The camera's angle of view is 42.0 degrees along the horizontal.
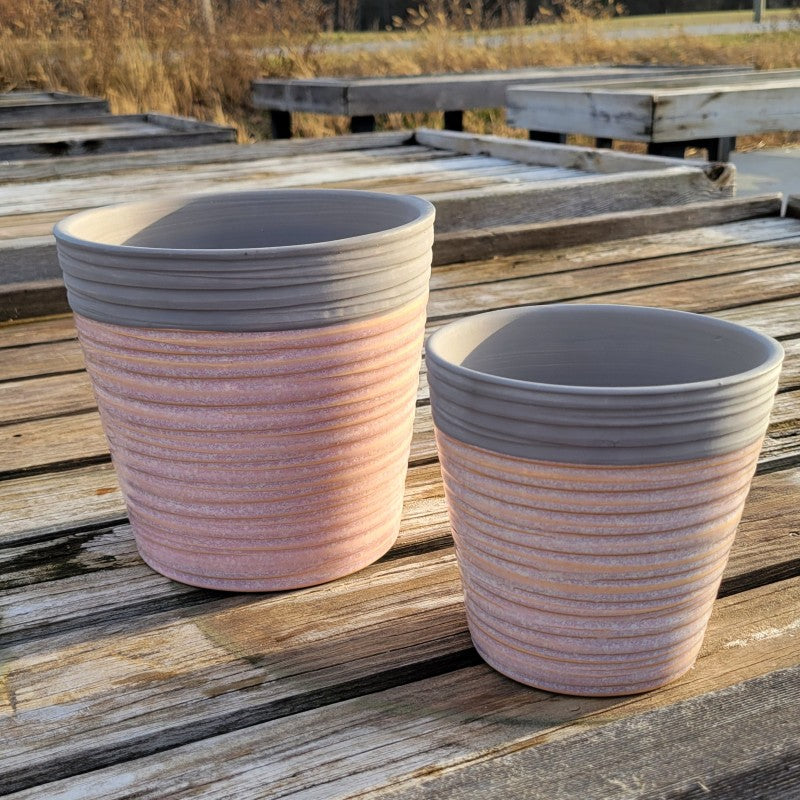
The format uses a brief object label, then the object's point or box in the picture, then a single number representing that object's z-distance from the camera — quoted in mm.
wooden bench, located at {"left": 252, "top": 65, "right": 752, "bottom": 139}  4488
